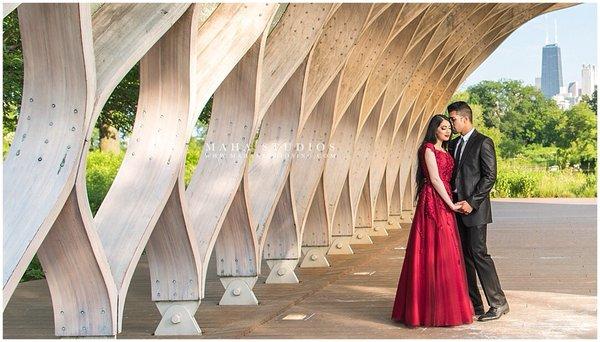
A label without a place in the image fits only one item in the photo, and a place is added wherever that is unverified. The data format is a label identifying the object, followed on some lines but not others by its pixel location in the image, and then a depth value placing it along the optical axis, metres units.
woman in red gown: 9.73
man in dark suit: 10.09
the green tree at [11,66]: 15.34
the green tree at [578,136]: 54.28
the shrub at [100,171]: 23.86
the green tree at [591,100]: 79.55
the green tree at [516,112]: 68.75
